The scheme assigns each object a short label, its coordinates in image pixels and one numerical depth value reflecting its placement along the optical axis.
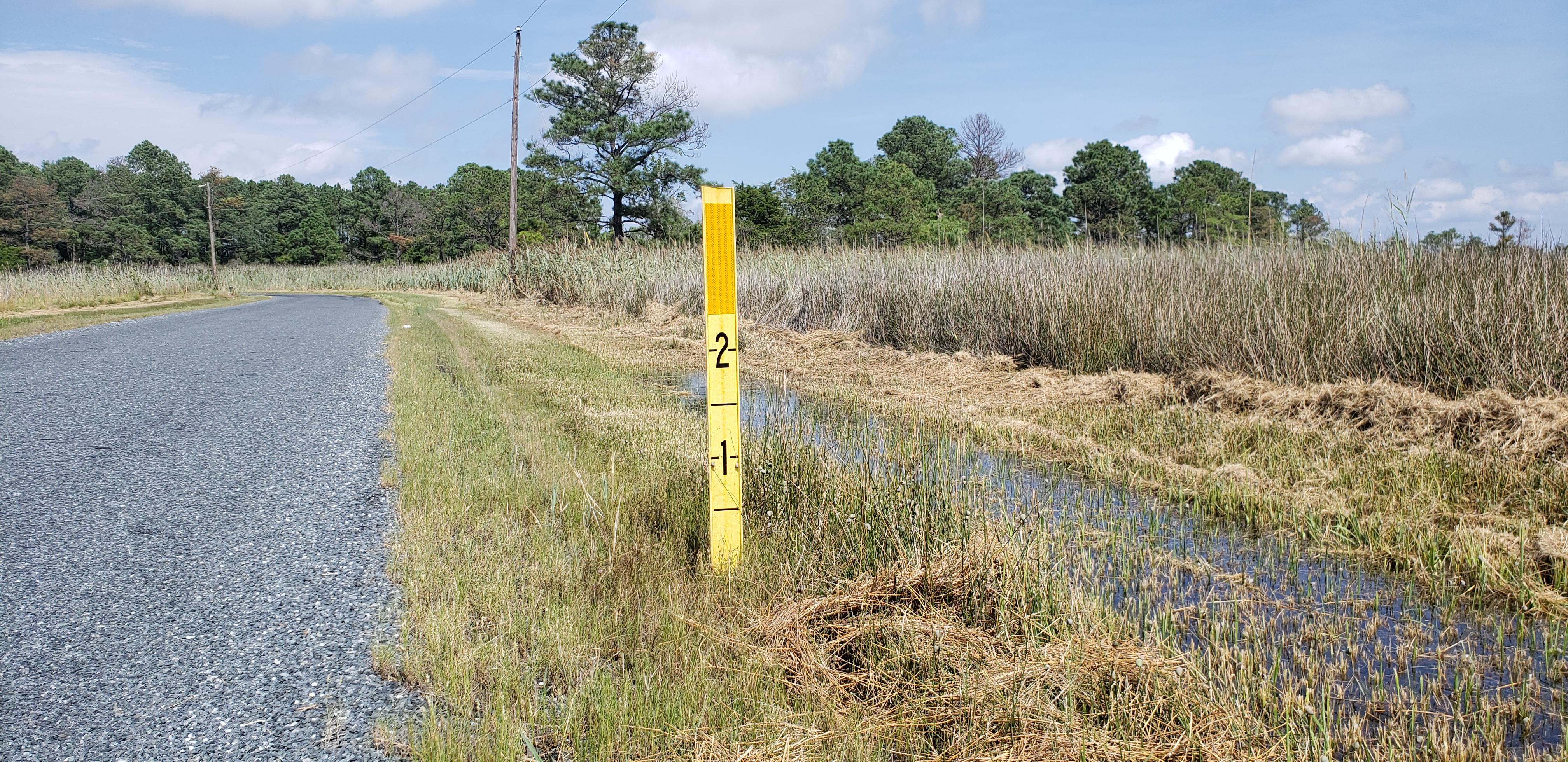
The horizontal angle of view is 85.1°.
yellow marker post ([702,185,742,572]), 3.43
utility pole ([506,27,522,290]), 27.47
